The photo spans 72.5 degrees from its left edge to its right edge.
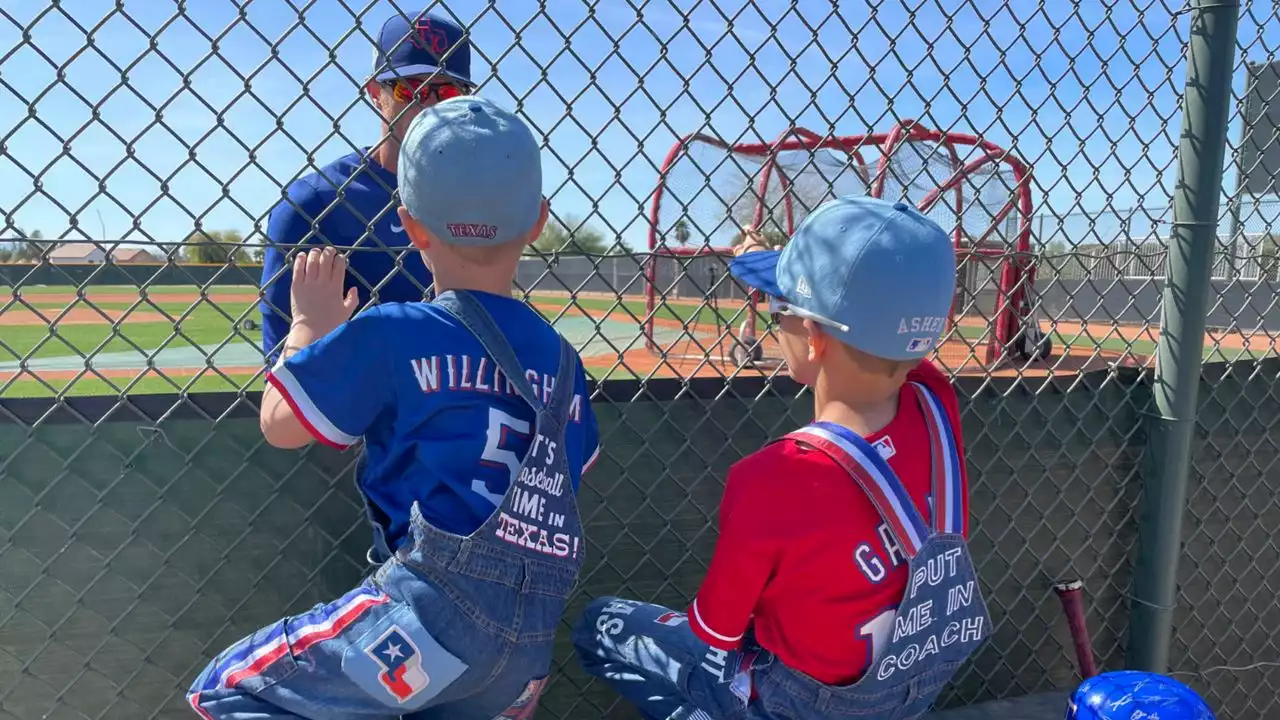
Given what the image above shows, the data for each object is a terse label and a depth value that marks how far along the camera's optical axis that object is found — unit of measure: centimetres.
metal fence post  252
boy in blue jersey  147
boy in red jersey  161
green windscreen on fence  199
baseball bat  258
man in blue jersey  201
